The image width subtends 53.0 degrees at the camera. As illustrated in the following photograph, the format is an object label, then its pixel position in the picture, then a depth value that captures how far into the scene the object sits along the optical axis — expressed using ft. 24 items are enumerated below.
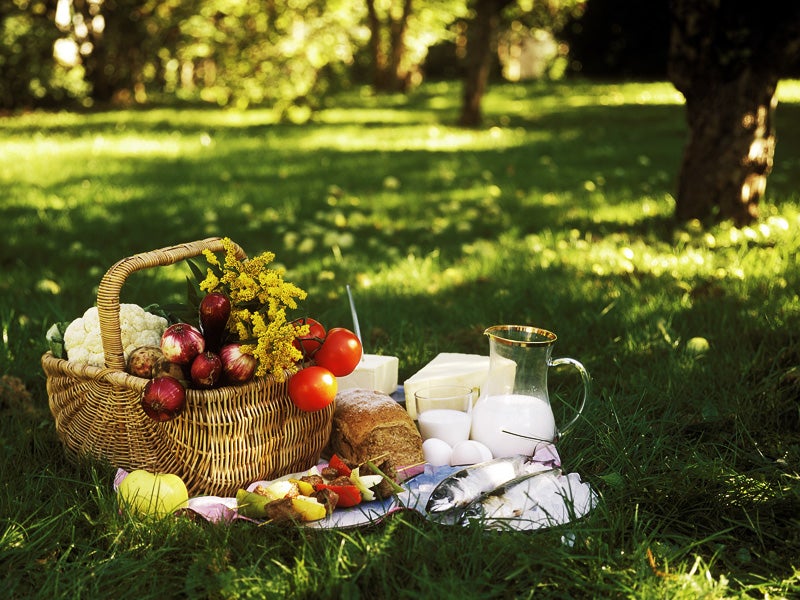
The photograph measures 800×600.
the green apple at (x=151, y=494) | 6.51
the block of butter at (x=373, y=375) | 8.58
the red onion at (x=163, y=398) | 6.43
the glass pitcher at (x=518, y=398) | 7.67
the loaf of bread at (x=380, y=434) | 7.57
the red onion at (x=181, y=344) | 6.83
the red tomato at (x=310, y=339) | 7.55
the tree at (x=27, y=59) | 50.31
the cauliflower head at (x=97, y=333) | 7.59
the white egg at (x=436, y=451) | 7.70
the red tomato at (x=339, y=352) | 7.41
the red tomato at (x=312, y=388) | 6.98
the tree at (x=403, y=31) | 62.28
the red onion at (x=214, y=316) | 7.08
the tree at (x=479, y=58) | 35.86
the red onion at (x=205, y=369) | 6.76
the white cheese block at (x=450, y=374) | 8.31
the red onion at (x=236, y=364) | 6.87
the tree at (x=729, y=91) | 15.65
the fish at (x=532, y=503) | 6.51
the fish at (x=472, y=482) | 6.69
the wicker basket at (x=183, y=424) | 6.84
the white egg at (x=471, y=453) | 7.63
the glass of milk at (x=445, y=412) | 7.89
